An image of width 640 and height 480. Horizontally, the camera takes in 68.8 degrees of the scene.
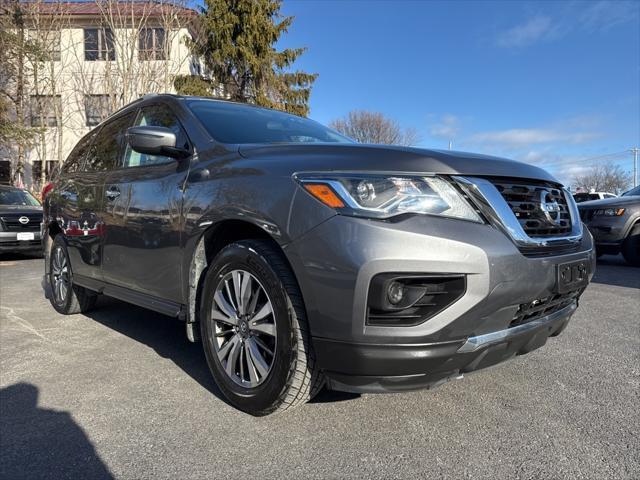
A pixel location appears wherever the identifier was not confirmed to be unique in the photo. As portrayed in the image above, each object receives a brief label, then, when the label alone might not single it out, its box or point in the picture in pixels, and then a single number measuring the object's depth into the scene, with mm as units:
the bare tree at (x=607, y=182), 63238
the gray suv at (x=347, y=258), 1876
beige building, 19297
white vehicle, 15201
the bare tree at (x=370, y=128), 33000
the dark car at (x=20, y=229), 8961
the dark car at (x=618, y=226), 7793
